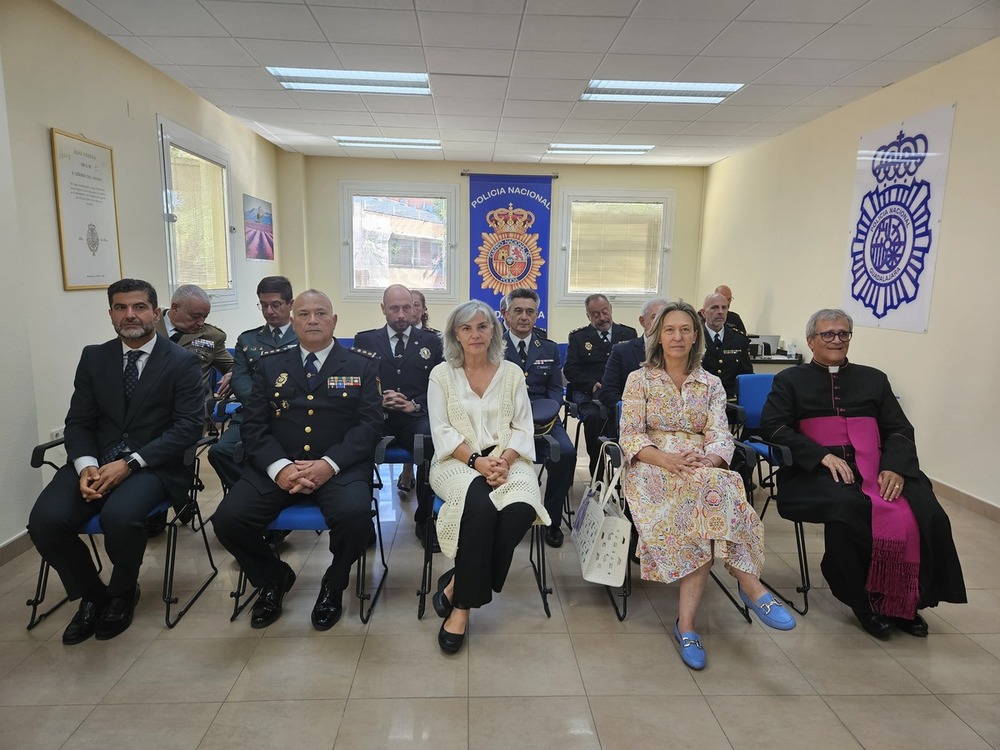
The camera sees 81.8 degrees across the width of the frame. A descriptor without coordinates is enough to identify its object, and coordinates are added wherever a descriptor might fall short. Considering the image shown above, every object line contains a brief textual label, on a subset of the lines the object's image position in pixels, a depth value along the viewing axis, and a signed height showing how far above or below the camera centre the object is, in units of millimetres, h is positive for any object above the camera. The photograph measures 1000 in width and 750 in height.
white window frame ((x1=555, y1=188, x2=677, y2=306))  8477 +906
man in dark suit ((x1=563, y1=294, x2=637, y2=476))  4422 -554
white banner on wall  4258 +529
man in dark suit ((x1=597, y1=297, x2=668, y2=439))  3717 -547
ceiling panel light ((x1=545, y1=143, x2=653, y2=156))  7106 +1613
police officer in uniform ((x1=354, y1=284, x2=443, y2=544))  3449 -558
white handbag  2525 -1150
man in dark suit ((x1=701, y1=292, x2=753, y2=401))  4242 -470
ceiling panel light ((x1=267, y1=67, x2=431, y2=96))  4699 +1580
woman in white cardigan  2395 -847
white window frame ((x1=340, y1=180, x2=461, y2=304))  8242 +878
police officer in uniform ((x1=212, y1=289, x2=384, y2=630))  2477 -835
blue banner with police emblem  8391 +605
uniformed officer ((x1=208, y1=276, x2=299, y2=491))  3334 -413
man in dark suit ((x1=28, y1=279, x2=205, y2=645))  2385 -840
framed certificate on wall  3580 +336
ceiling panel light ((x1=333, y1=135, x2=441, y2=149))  6925 +1570
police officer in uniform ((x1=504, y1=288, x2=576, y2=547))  3418 -532
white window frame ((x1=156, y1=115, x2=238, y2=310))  4830 +872
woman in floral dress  2424 -861
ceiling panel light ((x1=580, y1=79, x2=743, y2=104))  4820 +1613
